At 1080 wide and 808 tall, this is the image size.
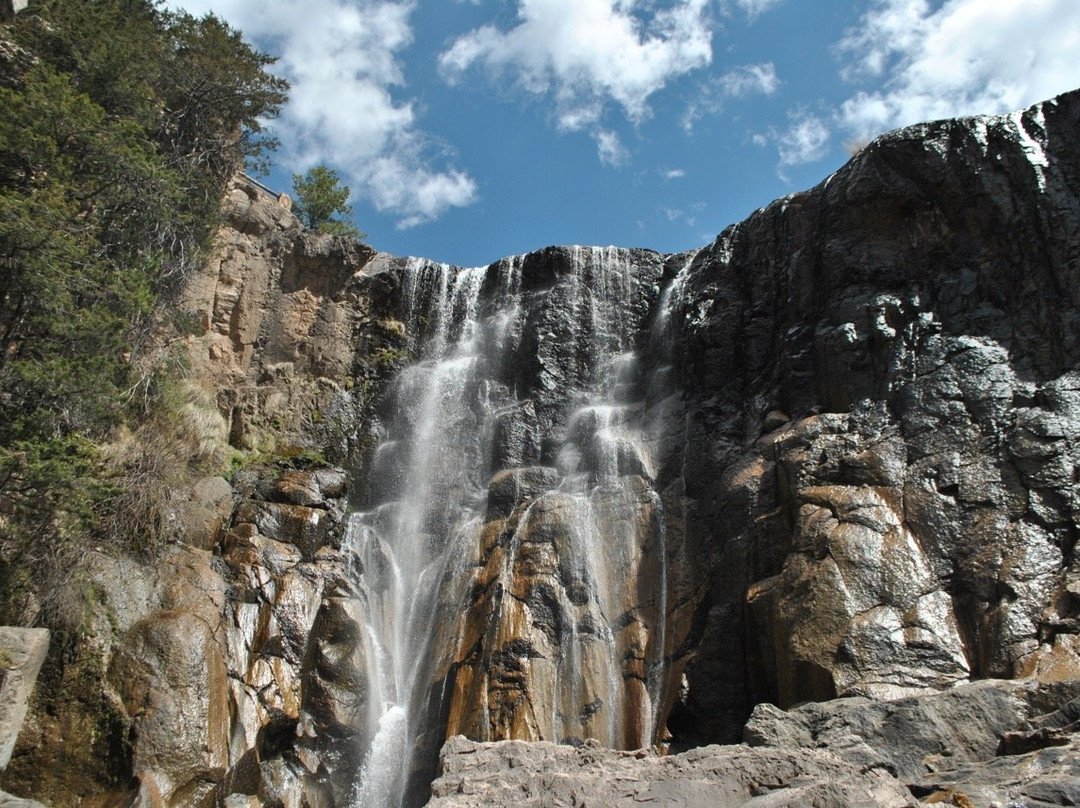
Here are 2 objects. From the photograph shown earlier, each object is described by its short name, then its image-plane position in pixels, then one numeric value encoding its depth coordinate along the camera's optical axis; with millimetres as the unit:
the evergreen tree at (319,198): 34125
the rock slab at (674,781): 6426
